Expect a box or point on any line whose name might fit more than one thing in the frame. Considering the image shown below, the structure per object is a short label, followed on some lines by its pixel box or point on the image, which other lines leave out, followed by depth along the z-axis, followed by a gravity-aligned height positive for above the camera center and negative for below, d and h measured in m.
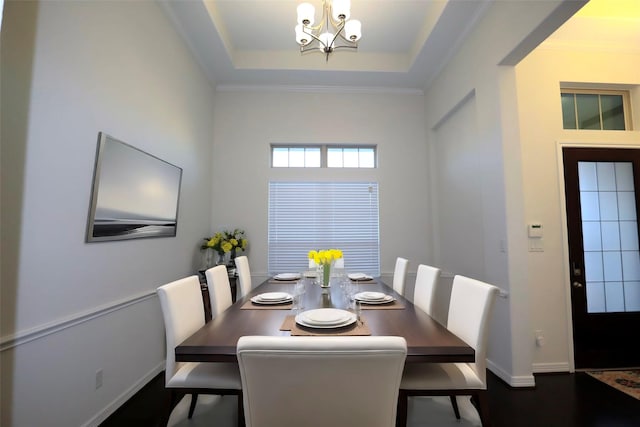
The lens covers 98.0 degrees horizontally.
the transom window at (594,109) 2.85 +1.29
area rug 2.26 -1.26
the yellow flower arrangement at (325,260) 2.20 -0.22
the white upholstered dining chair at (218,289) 2.05 -0.45
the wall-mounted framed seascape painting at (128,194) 1.85 +0.28
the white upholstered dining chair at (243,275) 2.70 -0.43
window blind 4.03 +0.17
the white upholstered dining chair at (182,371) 1.48 -0.77
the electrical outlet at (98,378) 1.86 -0.99
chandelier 2.06 +1.64
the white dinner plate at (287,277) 2.88 -0.47
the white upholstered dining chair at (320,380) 0.82 -0.47
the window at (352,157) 4.20 +1.14
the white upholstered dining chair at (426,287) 2.03 -0.42
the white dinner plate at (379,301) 1.92 -0.47
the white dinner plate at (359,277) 2.85 -0.47
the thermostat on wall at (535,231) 2.50 +0.02
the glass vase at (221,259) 3.46 -0.36
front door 2.64 -0.19
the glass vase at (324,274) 2.24 -0.34
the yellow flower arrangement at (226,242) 3.43 -0.13
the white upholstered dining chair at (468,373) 1.46 -0.77
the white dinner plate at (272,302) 1.93 -0.49
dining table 1.20 -0.50
